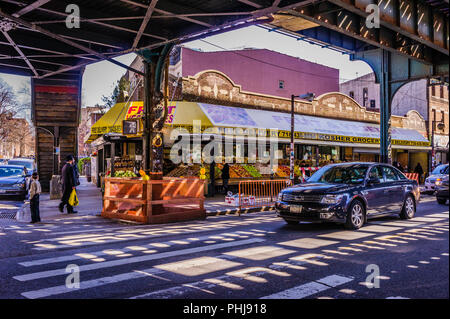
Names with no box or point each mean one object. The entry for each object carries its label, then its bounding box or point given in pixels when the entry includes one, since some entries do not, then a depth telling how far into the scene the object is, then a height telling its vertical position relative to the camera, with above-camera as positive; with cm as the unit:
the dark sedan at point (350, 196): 965 -86
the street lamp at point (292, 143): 1759 +90
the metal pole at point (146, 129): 1342 +115
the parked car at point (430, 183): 1901 -104
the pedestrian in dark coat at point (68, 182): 1361 -64
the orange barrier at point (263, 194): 1593 -134
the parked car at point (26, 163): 2308 +5
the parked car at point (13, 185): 1810 -95
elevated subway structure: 1159 +454
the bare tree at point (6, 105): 3938 +595
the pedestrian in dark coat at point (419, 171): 3309 -75
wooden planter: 1173 -112
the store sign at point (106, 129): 2211 +195
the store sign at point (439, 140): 3730 +214
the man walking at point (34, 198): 1159 -100
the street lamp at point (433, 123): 3845 +380
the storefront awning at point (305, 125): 2180 +240
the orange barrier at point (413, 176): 2518 -89
